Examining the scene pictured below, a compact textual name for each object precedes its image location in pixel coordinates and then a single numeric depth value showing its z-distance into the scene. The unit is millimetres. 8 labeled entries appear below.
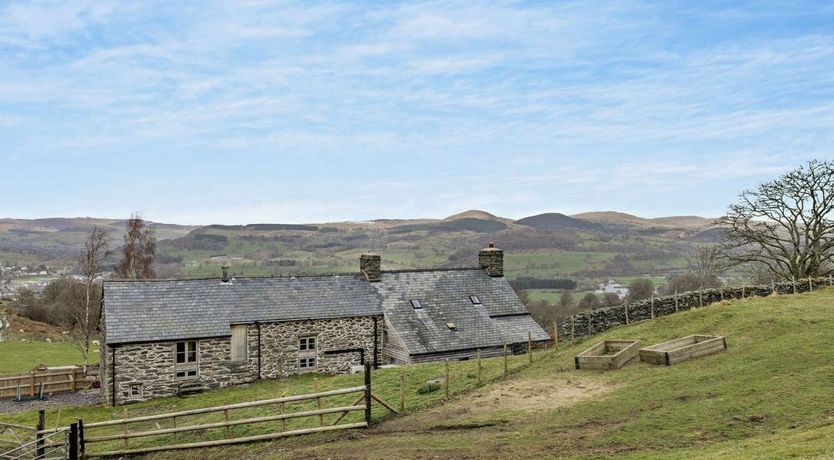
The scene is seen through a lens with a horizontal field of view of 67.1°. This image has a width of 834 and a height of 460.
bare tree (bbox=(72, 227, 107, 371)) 48453
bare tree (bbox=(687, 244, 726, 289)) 73938
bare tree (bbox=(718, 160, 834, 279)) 44844
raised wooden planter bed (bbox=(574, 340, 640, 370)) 24527
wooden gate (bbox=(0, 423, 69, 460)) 21062
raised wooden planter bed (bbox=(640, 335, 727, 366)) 24062
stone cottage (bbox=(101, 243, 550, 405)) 32531
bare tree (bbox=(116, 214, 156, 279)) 61594
